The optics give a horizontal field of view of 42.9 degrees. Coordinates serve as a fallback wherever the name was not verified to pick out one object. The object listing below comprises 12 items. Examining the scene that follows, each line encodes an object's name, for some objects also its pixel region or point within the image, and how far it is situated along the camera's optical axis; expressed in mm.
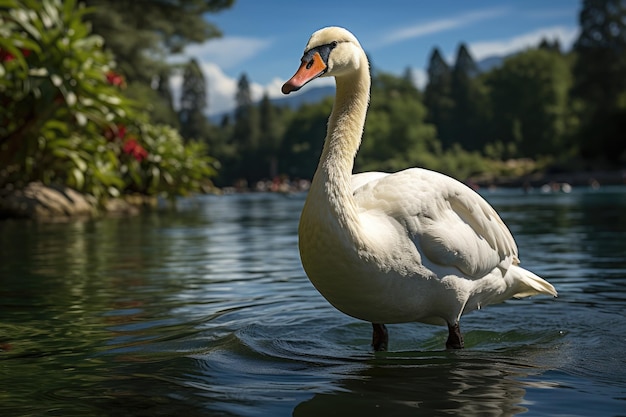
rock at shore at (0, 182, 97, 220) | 17906
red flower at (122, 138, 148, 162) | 22484
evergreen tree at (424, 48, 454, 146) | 112125
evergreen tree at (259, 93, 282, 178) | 122062
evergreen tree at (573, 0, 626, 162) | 61625
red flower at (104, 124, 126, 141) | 20031
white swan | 3947
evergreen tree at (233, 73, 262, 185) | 124938
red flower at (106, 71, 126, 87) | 19969
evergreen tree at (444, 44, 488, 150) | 104125
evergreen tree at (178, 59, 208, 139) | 121625
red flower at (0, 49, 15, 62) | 16375
